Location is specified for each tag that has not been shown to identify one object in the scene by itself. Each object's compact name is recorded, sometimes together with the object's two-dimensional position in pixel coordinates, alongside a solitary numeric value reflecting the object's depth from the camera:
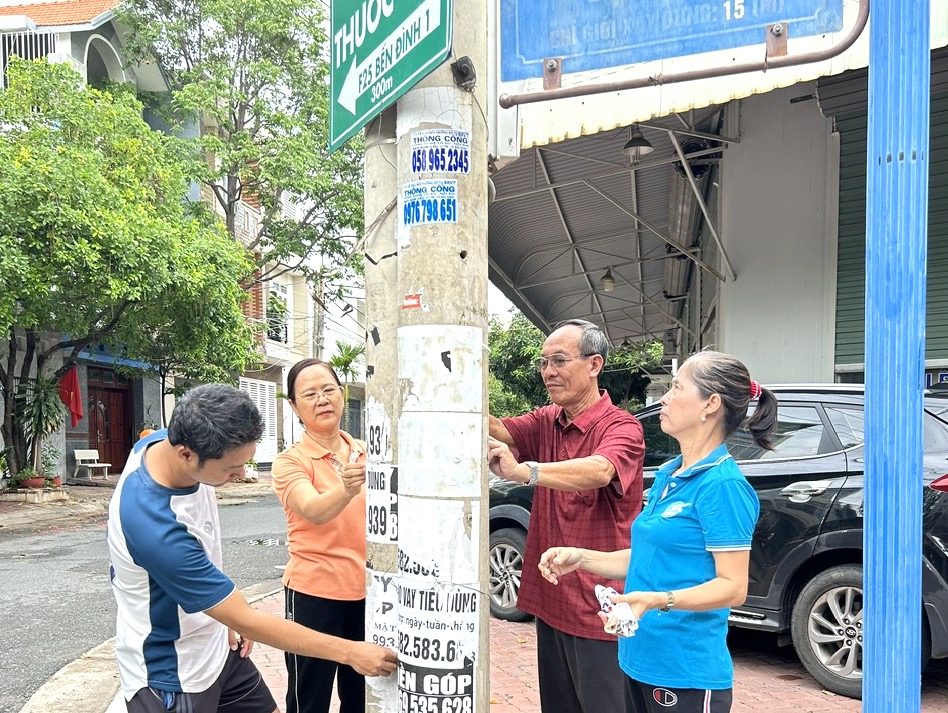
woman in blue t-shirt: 2.28
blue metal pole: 1.79
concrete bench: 20.19
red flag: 18.92
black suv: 4.68
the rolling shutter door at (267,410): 29.66
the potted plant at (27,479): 15.93
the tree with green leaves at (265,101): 20.64
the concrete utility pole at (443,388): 2.00
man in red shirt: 2.98
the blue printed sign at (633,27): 2.09
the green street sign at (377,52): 1.87
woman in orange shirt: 3.24
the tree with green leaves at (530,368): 25.81
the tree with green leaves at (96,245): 13.16
